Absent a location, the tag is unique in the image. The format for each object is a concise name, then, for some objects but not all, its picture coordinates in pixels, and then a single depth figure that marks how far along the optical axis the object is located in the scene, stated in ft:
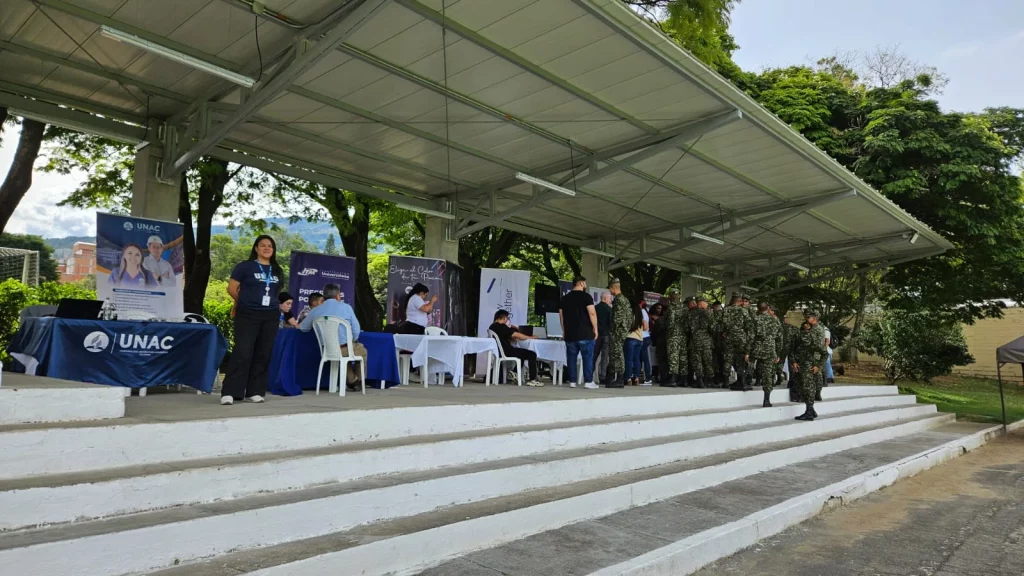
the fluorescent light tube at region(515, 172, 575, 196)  33.22
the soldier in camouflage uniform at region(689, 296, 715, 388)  34.17
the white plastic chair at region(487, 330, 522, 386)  30.09
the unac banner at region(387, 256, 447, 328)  38.81
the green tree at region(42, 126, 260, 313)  41.83
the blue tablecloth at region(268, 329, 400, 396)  21.04
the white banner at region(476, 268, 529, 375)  42.52
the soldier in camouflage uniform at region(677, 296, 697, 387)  34.53
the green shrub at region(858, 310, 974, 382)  71.61
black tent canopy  39.29
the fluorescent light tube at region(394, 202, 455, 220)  40.34
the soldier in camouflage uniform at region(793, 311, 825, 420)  31.14
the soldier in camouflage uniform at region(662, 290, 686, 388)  34.37
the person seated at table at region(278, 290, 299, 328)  24.30
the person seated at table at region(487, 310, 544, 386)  31.73
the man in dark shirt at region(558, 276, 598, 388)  29.91
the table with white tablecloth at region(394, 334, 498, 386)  26.55
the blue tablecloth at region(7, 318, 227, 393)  17.53
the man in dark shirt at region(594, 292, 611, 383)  32.01
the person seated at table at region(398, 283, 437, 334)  29.73
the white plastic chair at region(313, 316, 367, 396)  21.16
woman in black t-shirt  16.78
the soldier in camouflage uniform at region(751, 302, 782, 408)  31.76
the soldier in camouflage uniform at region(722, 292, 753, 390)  33.06
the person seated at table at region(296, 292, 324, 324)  24.86
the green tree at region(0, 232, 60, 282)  131.95
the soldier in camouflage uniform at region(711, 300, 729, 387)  34.37
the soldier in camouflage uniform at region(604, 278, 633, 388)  31.09
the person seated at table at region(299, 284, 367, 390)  21.26
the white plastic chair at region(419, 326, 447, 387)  26.45
